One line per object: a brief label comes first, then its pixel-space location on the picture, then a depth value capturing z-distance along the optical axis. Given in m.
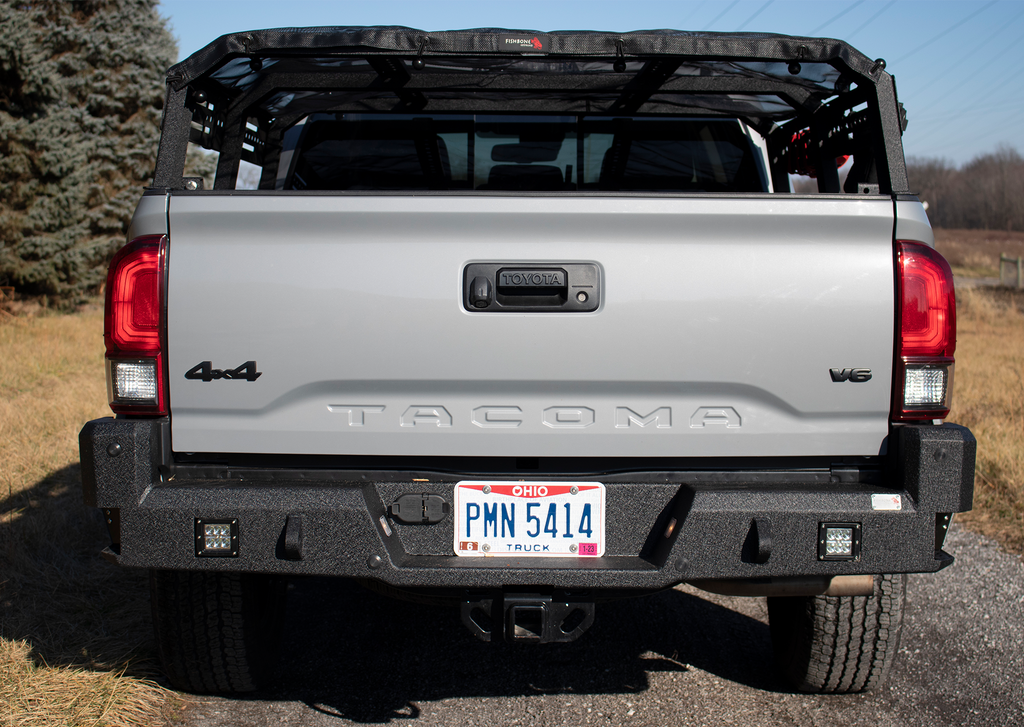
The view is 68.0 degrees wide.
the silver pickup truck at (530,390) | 1.98
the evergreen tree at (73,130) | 12.27
